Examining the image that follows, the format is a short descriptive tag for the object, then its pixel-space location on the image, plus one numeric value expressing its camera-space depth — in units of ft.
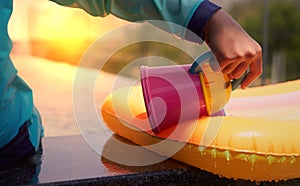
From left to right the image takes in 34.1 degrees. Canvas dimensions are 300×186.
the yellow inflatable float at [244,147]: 2.58
